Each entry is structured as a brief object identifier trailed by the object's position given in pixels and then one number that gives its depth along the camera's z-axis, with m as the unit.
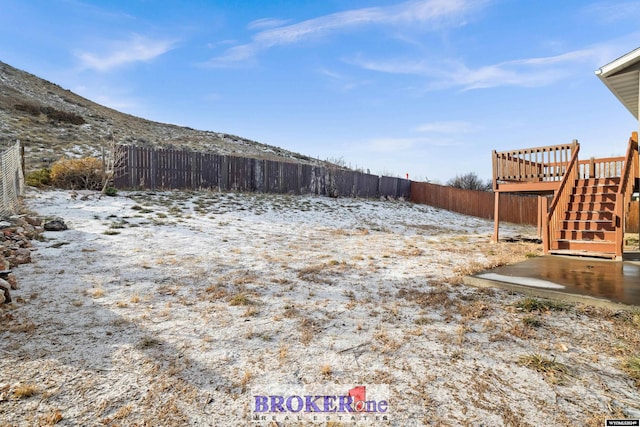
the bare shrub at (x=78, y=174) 9.98
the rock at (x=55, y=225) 5.93
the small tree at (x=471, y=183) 24.93
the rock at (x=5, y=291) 2.76
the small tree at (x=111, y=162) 10.28
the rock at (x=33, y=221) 5.84
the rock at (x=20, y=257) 3.98
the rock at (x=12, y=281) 3.19
